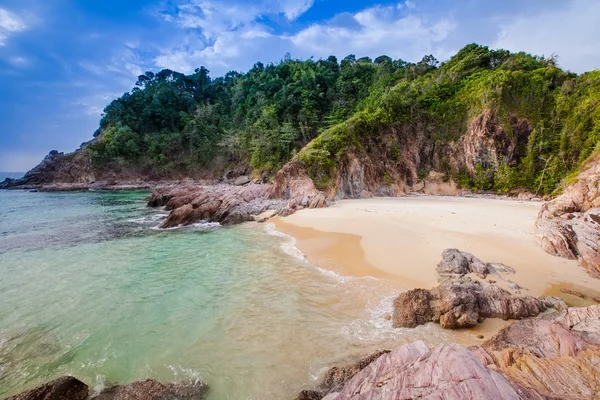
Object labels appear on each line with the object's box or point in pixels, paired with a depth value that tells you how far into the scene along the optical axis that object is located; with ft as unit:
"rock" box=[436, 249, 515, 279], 26.07
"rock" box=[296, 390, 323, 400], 13.50
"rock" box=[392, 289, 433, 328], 19.49
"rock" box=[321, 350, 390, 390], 14.55
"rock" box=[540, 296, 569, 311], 19.95
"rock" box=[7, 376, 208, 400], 13.94
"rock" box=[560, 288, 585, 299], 22.20
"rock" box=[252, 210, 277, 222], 61.35
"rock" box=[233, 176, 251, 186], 140.38
